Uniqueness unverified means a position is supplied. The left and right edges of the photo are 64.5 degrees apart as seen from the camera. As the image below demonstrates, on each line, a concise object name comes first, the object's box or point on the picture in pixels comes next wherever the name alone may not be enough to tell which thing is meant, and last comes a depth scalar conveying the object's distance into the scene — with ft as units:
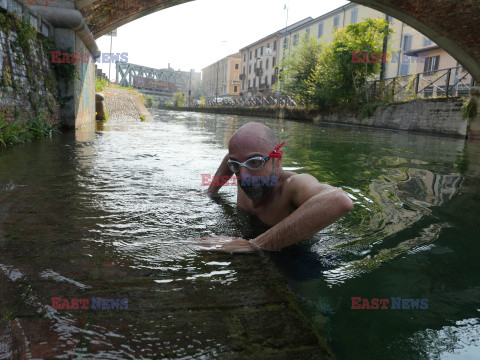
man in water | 6.82
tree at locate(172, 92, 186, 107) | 269.75
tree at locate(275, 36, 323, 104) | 107.86
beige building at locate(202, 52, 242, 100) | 247.70
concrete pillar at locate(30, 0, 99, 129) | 29.17
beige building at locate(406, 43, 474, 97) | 57.36
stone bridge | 30.01
